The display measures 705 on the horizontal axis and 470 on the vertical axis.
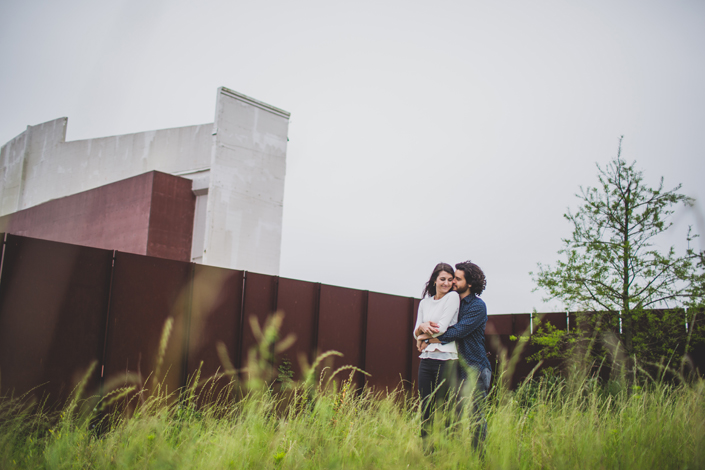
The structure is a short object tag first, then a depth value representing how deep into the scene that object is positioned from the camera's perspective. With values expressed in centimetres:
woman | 384
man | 384
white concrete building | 1819
